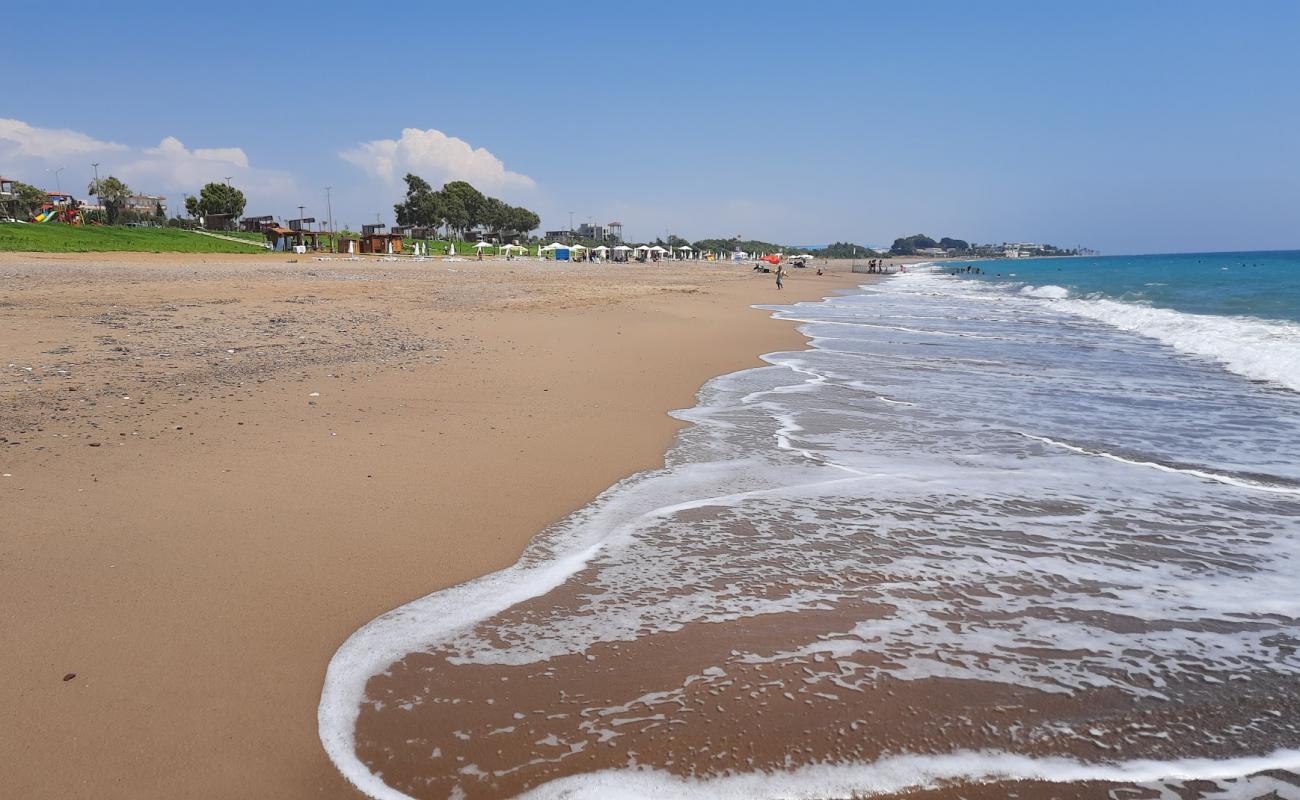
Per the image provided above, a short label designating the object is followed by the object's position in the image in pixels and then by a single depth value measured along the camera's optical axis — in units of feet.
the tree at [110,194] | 233.35
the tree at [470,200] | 326.65
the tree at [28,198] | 224.74
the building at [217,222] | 258.57
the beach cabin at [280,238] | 199.17
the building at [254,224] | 274.07
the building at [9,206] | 212.76
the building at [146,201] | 383.04
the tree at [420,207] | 289.94
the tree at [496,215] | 334.44
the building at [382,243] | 214.90
